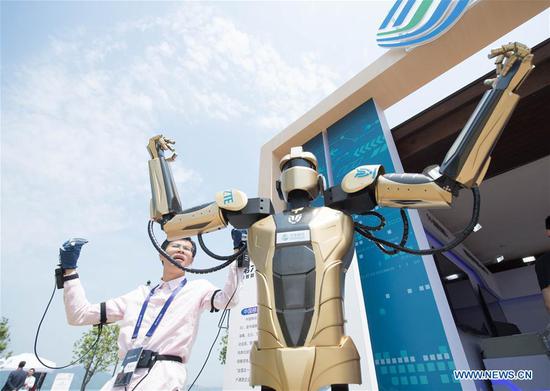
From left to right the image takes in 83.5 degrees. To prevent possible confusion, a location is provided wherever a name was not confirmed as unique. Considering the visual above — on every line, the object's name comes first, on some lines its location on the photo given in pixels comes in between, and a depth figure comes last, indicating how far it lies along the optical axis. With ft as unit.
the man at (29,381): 20.01
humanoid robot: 3.44
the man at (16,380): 18.84
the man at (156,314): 4.35
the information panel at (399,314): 5.49
